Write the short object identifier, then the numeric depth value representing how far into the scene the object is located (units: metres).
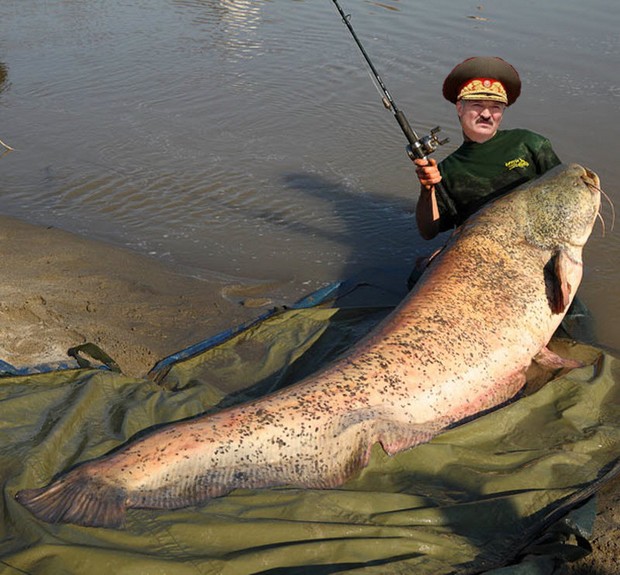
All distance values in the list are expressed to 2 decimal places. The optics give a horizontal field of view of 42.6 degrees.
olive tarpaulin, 2.74
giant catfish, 3.04
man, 4.50
